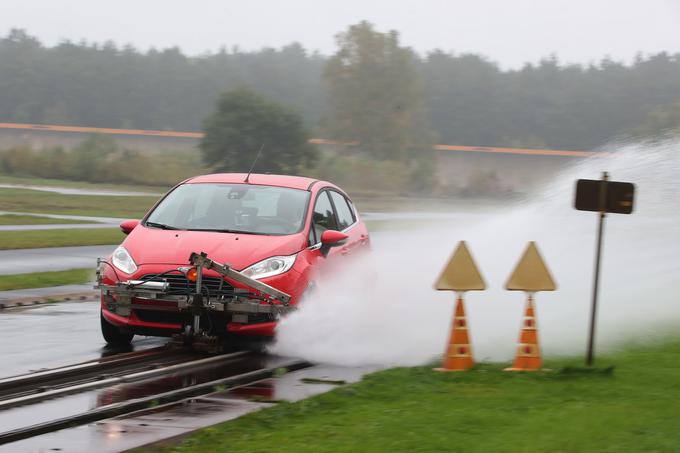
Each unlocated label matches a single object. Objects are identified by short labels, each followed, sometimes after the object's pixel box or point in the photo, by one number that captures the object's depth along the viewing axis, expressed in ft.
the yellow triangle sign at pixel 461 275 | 62.80
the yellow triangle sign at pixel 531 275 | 62.54
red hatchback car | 65.05
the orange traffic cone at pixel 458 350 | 62.44
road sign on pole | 61.36
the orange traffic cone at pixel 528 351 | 62.08
